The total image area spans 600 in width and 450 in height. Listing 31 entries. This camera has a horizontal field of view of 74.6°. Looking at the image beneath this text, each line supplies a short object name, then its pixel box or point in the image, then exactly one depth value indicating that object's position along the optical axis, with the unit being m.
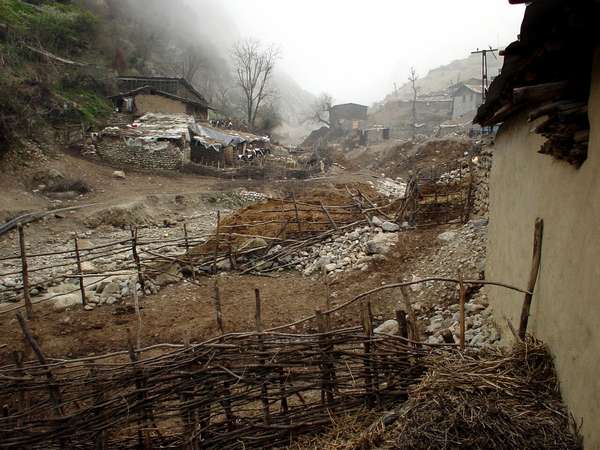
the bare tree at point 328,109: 49.25
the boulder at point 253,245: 10.17
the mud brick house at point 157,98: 25.94
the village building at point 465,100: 40.83
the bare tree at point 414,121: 44.56
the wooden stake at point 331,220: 11.04
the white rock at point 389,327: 5.86
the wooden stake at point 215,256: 9.19
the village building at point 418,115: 46.03
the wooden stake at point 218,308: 4.65
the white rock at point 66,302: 7.82
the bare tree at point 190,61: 46.50
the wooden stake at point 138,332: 3.53
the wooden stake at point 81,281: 7.78
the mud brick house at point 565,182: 2.35
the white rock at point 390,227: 10.17
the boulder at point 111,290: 8.36
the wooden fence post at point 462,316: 3.36
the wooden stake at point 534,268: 3.26
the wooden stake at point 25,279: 7.02
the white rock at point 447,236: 8.56
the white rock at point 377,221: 10.47
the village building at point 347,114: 49.38
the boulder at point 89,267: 9.30
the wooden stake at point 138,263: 8.40
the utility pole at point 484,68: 17.02
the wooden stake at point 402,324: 3.42
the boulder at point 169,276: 9.06
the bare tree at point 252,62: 44.03
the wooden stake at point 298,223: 11.05
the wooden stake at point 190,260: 9.02
